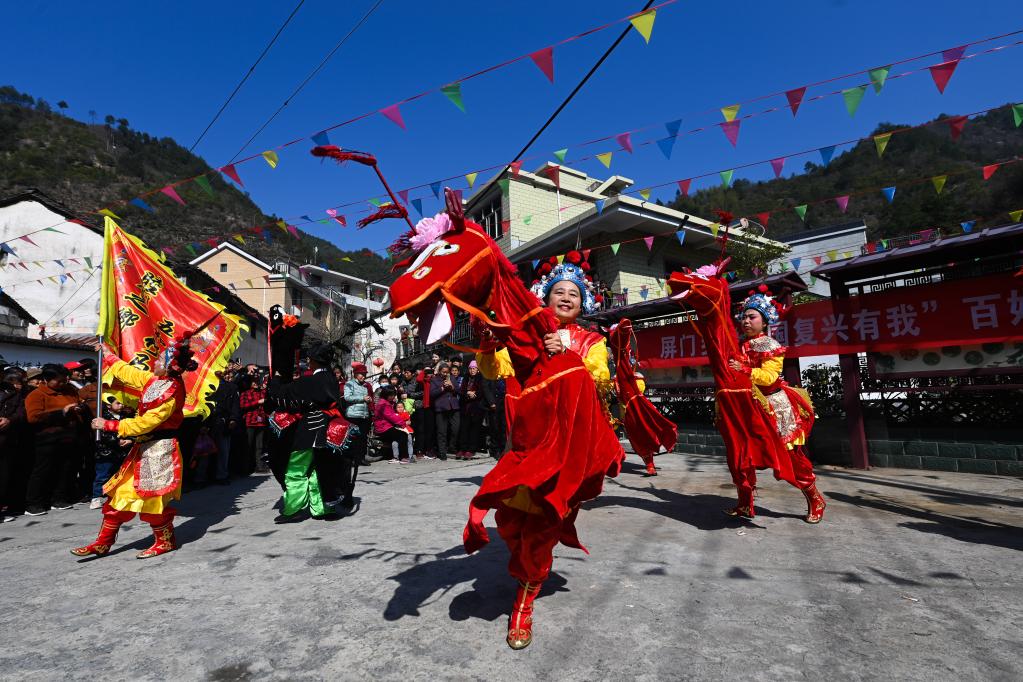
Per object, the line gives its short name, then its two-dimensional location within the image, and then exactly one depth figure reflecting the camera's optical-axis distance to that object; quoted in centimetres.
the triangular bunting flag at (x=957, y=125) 612
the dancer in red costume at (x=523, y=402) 241
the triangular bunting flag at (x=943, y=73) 520
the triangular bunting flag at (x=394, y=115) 581
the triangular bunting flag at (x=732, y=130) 636
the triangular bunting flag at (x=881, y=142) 653
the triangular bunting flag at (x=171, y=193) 699
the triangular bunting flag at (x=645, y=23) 425
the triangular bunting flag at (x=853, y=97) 566
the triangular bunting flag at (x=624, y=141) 680
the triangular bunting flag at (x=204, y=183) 675
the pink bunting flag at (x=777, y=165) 718
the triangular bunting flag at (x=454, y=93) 542
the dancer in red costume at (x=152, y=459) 421
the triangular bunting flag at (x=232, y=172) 663
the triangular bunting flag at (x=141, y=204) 738
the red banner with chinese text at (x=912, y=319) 686
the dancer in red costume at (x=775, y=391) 461
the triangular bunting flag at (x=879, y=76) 541
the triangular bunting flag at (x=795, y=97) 576
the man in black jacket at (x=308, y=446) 535
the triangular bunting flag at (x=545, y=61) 502
